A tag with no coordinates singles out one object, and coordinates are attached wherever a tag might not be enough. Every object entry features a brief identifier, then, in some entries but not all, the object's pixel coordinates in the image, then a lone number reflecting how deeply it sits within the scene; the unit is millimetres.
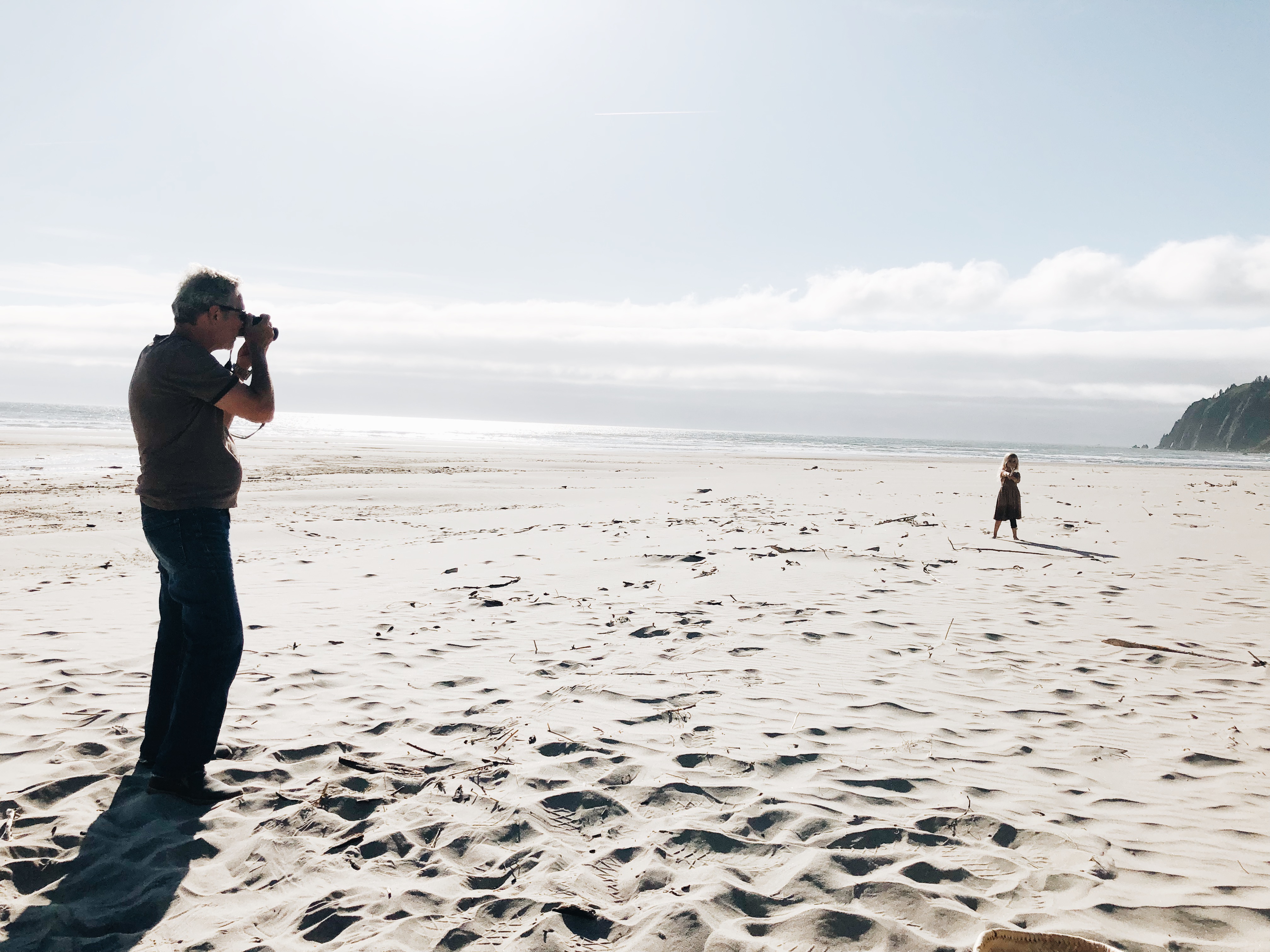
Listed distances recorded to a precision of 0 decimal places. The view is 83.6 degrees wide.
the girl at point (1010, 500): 11367
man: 3145
